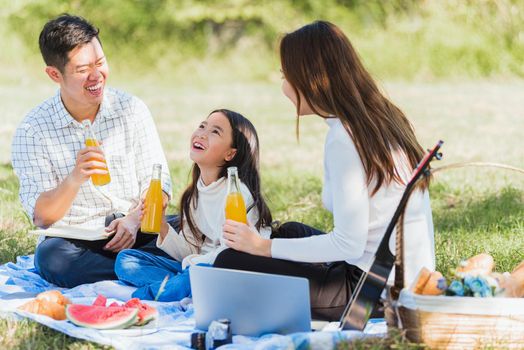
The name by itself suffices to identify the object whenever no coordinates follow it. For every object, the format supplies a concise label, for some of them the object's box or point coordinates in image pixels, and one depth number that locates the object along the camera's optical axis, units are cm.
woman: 515
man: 669
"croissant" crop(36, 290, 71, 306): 558
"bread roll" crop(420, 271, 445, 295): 471
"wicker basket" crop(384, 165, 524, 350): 456
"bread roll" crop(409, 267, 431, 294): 477
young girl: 645
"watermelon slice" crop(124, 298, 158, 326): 548
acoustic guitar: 483
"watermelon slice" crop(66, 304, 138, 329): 530
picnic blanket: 484
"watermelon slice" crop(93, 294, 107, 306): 562
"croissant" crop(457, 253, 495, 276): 494
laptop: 506
